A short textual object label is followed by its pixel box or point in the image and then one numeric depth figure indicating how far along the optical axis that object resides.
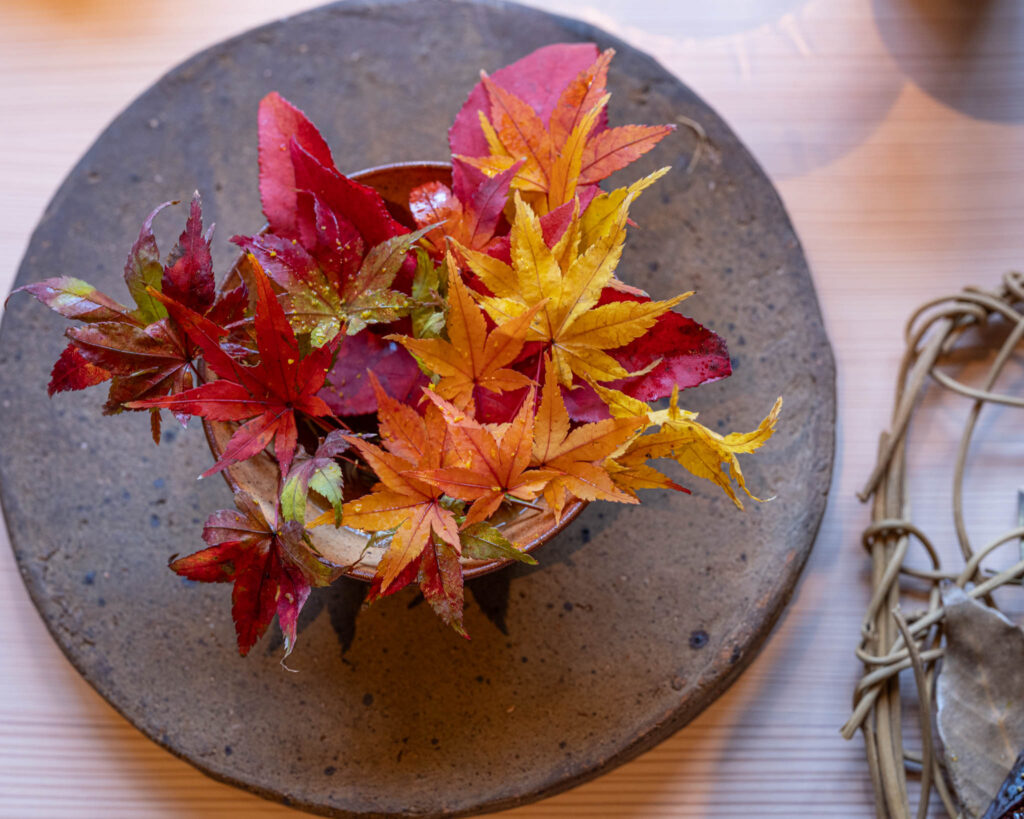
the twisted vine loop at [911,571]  0.52
